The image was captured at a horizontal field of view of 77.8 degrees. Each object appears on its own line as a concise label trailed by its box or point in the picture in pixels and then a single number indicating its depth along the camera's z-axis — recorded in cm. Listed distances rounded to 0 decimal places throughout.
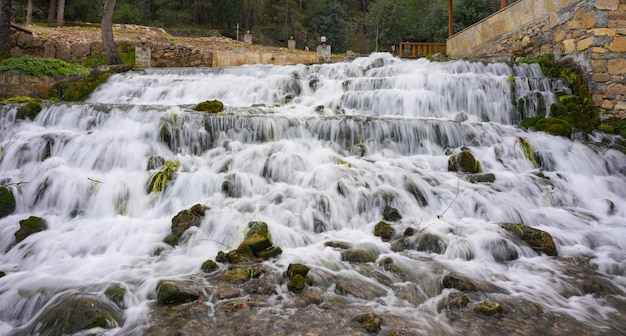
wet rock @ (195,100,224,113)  878
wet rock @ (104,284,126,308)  343
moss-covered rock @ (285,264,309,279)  378
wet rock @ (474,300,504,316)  328
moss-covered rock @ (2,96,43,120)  803
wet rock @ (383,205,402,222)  547
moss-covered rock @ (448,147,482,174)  696
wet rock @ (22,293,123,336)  301
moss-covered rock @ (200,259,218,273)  406
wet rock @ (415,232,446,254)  467
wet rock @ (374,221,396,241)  501
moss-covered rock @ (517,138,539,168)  743
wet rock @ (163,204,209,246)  481
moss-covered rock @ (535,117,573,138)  823
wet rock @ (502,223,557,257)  464
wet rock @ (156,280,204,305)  341
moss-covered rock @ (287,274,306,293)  364
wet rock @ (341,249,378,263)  436
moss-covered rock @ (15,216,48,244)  482
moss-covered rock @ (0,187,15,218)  545
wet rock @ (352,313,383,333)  302
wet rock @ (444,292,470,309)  343
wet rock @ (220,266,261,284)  379
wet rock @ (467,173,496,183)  651
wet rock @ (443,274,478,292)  374
